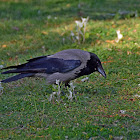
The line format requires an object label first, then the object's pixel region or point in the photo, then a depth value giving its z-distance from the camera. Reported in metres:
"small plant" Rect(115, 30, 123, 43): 14.43
